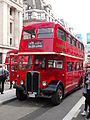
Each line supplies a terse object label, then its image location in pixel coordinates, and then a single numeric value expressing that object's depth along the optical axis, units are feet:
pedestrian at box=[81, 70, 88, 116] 13.56
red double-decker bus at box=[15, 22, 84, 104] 17.81
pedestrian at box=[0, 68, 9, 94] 22.21
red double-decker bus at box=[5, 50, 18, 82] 29.53
